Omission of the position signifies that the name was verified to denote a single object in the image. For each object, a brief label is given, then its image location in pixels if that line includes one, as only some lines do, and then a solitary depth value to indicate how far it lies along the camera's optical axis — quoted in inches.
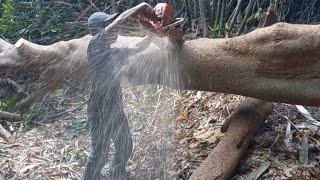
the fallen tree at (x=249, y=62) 92.5
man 92.5
